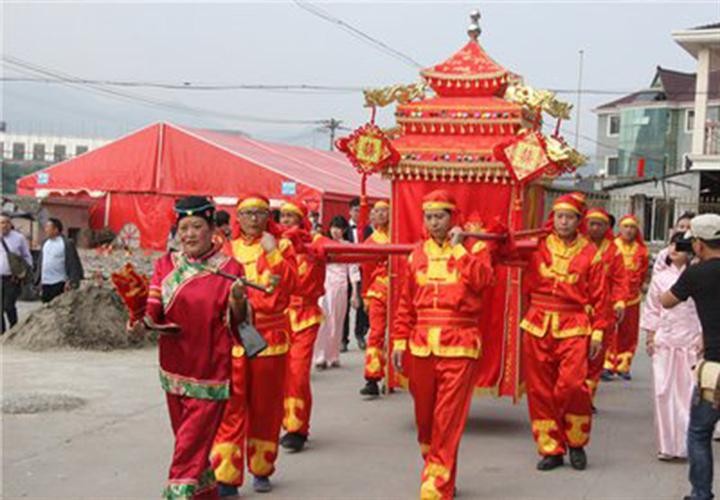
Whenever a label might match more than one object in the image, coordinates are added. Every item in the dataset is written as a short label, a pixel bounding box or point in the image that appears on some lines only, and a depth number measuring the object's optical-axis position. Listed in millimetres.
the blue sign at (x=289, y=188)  22141
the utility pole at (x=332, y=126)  51469
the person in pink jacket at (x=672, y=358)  6824
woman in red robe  4516
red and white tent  22953
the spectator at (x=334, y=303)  10750
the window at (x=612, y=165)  46844
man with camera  5062
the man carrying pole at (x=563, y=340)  6418
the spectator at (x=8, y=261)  11422
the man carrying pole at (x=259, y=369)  5574
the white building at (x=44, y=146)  76888
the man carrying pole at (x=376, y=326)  9055
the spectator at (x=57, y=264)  11648
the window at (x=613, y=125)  46853
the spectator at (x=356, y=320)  12349
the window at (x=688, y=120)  42938
